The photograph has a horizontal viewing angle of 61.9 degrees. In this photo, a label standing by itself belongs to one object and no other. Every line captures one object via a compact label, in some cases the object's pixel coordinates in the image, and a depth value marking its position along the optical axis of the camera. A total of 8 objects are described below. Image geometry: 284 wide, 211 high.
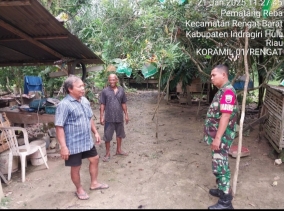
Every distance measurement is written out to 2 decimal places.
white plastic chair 3.71
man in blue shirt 2.65
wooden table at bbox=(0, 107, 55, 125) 4.63
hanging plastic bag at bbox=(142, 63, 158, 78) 7.28
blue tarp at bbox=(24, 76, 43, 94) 8.16
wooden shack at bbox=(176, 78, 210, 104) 10.36
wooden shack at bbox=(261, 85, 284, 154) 4.14
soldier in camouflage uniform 2.51
